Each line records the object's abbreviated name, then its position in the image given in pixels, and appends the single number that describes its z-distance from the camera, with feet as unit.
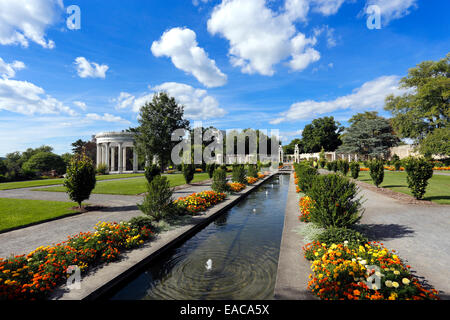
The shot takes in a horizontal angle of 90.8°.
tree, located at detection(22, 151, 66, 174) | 119.55
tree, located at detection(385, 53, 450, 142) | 106.22
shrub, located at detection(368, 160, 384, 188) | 51.11
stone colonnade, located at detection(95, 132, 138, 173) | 143.02
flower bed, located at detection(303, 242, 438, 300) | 9.92
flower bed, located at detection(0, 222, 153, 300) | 11.25
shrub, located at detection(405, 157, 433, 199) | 35.01
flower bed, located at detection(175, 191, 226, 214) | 30.71
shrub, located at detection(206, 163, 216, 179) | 88.38
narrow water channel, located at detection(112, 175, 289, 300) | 13.16
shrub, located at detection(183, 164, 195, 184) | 67.72
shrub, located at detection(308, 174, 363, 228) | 18.79
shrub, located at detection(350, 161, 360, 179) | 73.97
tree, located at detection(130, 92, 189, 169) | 120.06
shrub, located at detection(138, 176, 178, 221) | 25.55
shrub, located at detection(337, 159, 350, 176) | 82.94
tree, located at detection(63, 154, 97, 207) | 32.89
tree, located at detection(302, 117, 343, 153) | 231.91
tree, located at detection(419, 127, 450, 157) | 97.14
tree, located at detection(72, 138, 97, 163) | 183.01
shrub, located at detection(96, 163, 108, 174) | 122.49
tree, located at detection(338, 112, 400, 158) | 160.56
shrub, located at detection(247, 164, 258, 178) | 80.23
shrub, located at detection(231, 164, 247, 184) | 61.46
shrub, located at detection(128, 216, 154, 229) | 21.82
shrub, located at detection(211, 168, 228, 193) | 46.26
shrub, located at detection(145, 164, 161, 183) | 59.36
